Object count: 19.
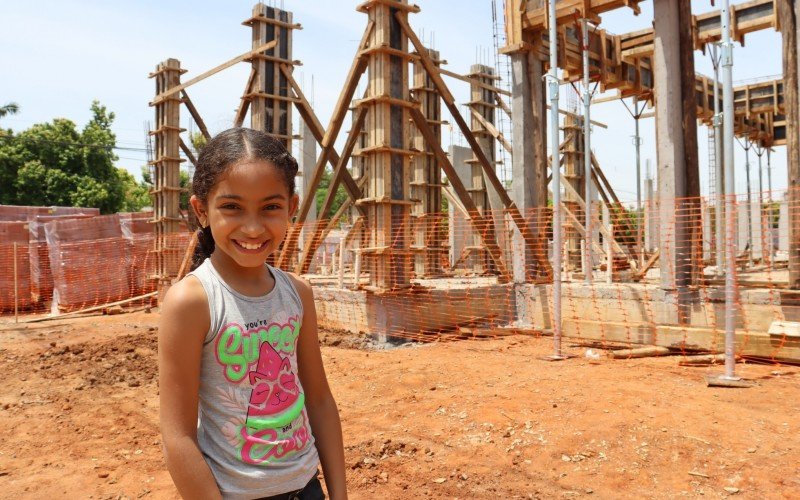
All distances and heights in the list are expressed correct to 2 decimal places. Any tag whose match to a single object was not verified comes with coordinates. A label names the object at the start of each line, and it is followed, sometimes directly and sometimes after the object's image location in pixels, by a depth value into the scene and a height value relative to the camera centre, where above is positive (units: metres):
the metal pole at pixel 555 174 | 7.76 +1.20
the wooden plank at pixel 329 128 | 10.54 +2.75
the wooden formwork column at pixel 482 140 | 16.20 +3.49
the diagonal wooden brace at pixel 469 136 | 10.22 +2.58
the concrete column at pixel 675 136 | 8.91 +1.92
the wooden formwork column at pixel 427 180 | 15.38 +2.29
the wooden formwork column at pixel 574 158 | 18.89 +3.48
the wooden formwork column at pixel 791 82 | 8.86 +2.67
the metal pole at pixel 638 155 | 18.40 +3.31
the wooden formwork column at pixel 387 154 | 9.73 +1.86
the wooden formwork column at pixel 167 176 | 16.48 +2.65
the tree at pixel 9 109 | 34.16 +9.48
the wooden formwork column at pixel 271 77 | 13.61 +4.48
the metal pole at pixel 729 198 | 6.41 +0.66
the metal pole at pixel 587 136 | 10.74 +2.55
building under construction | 8.51 +1.37
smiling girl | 1.53 -0.24
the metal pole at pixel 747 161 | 23.67 +3.88
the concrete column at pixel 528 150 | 10.85 +2.09
